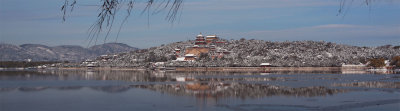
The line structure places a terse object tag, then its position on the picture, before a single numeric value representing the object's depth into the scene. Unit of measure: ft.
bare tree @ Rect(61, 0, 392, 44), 13.32
